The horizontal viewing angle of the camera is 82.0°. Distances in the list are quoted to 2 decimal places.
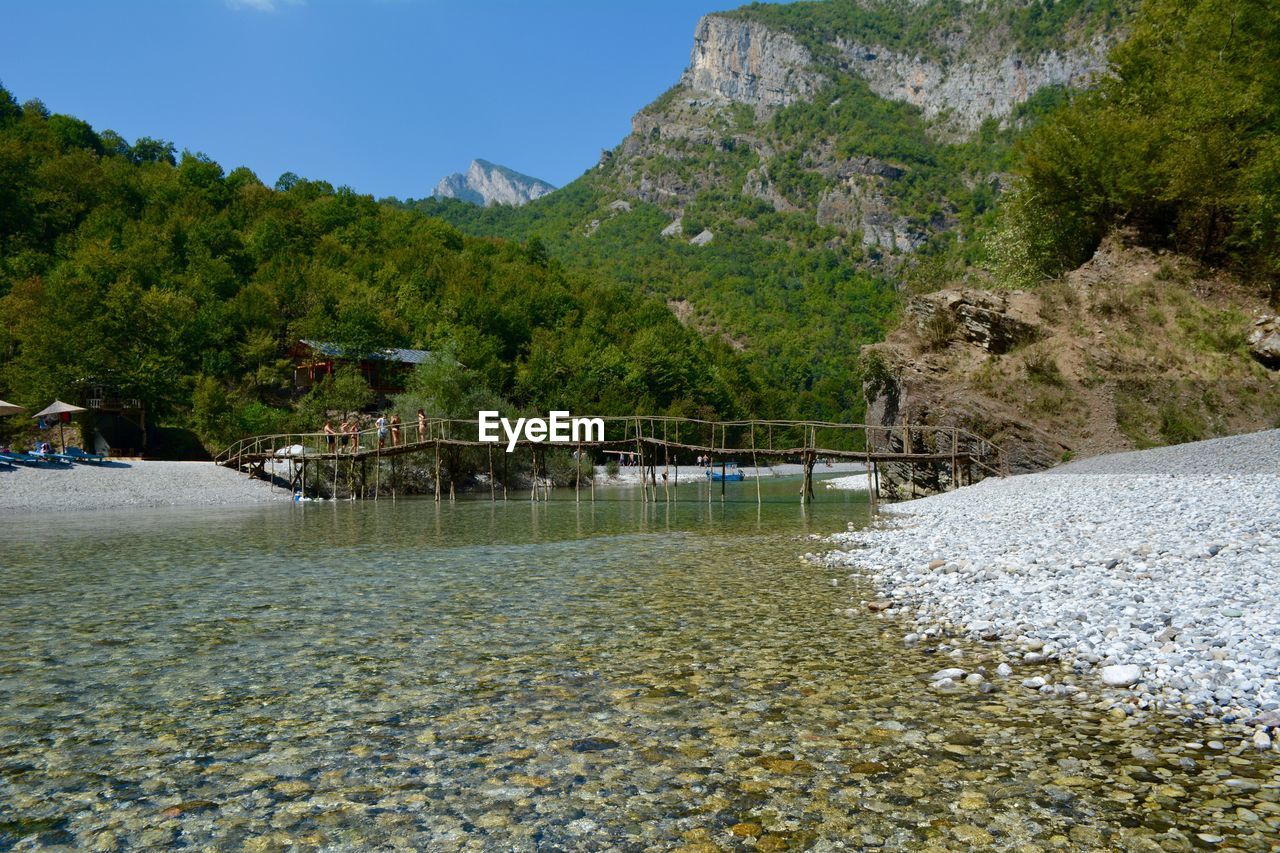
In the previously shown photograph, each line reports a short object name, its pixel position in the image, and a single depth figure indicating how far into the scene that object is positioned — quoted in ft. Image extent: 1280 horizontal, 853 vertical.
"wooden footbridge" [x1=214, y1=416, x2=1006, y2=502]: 100.37
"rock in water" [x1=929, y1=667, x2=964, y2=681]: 21.68
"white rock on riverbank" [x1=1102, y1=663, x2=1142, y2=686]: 19.79
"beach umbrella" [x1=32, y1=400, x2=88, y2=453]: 138.00
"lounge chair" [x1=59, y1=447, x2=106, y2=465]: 126.02
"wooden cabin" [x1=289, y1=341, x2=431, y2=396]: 225.15
